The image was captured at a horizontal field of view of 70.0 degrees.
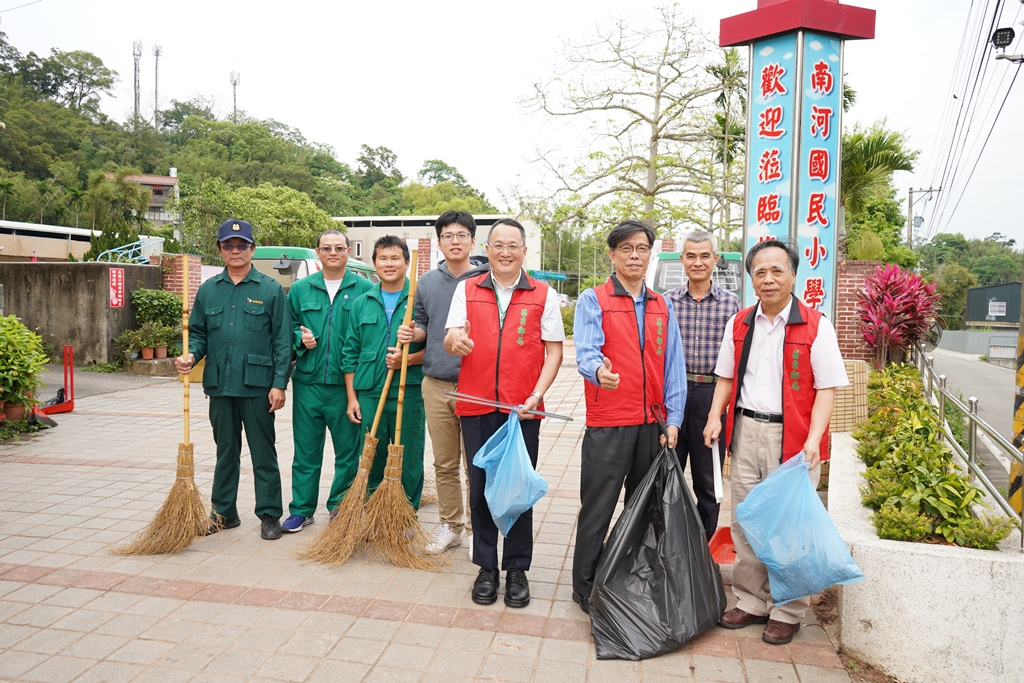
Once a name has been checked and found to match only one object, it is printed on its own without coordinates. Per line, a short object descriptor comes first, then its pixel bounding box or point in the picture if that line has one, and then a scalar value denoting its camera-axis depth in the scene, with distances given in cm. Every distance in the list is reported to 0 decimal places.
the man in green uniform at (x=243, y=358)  434
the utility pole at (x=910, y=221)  3953
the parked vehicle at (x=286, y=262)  1195
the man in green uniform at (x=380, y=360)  438
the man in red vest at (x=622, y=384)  331
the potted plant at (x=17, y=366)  705
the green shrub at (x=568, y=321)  2544
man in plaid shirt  395
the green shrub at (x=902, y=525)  293
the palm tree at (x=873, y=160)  1577
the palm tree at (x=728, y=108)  1552
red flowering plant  870
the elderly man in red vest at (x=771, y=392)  313
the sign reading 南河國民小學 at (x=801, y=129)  541
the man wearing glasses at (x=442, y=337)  402
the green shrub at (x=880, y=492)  328
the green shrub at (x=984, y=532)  283
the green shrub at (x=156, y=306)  1284
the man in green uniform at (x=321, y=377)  446
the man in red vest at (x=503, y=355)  346
